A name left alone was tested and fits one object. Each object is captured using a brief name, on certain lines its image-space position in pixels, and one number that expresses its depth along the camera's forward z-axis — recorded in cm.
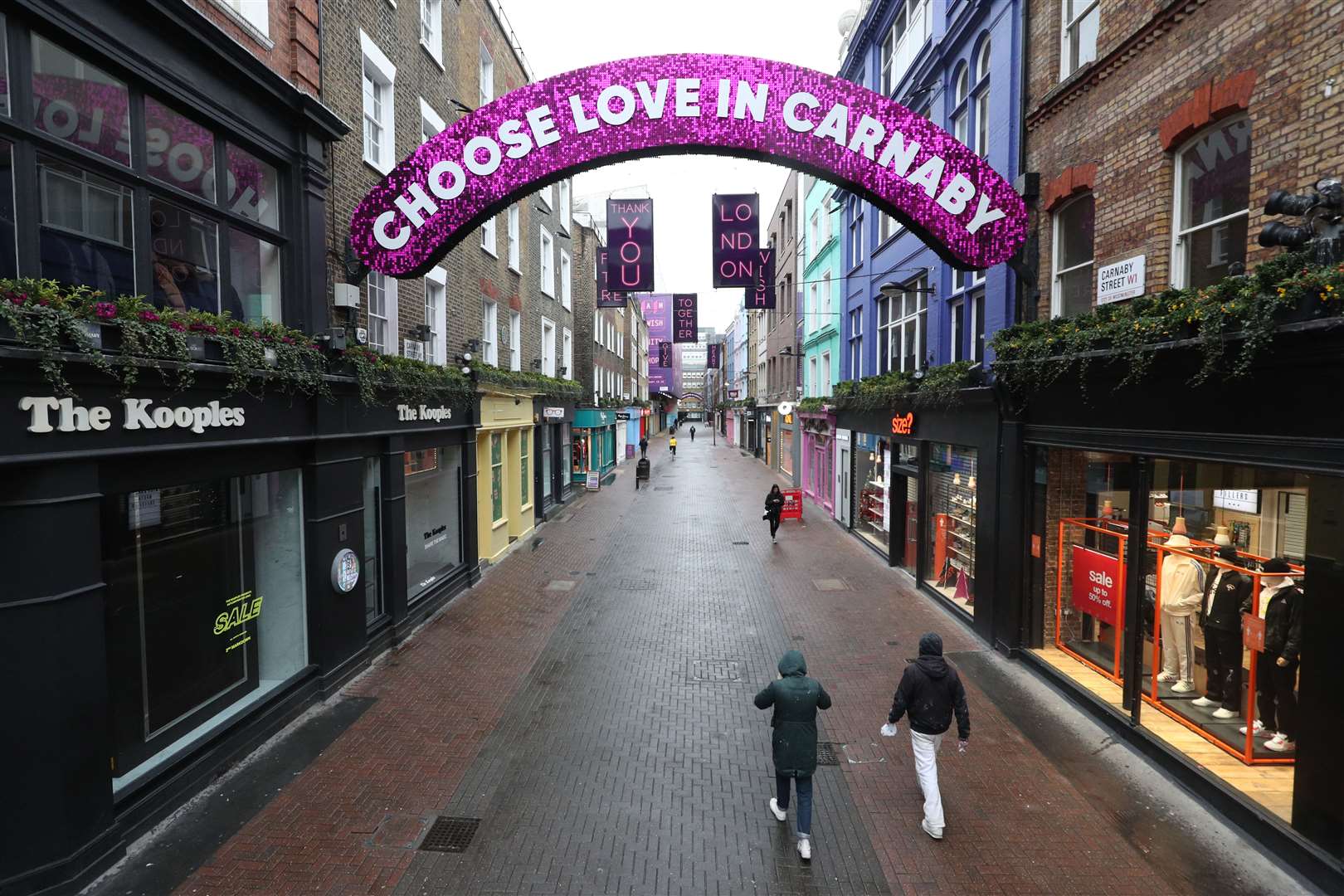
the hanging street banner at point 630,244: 1677
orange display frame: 674
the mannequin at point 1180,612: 750
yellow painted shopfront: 1614
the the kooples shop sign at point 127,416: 512
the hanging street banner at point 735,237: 1556
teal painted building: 2478
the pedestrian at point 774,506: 1939
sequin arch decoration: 874
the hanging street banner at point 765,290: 2043
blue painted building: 1150
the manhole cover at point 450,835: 594
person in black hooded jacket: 613
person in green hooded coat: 580
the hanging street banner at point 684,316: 3866
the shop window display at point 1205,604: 641
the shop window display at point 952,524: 1238
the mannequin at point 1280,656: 629
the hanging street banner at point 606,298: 2669
